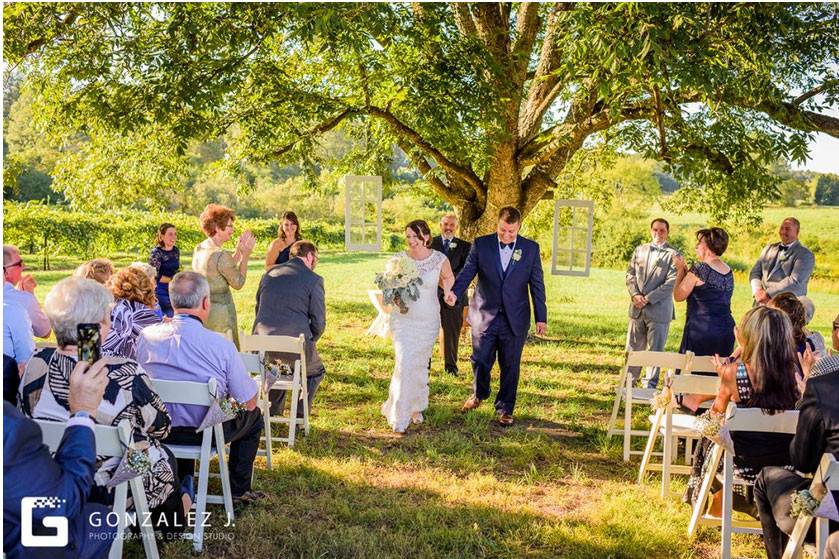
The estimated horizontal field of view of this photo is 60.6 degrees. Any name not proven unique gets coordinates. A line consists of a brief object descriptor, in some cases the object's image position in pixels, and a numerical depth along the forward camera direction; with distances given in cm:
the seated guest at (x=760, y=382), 397
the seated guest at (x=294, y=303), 659
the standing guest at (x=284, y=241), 848
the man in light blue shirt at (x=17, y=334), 450
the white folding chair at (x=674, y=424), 485
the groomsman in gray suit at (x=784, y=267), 827
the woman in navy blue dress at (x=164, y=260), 873
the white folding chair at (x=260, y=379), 507
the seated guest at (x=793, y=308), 499
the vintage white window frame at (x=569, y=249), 1153
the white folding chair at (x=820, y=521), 318
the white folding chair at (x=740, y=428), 384
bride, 661
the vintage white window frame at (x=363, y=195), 1054
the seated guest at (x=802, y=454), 337
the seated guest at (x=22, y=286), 513
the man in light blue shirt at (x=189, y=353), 438
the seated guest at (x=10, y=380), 397
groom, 684
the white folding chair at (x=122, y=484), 309
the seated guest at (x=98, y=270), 551
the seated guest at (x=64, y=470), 251
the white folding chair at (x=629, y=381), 564
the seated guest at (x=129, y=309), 487
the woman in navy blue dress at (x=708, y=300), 688
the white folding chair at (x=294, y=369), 585
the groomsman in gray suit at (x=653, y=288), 840
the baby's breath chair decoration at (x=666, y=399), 495
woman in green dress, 711
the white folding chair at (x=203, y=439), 411
